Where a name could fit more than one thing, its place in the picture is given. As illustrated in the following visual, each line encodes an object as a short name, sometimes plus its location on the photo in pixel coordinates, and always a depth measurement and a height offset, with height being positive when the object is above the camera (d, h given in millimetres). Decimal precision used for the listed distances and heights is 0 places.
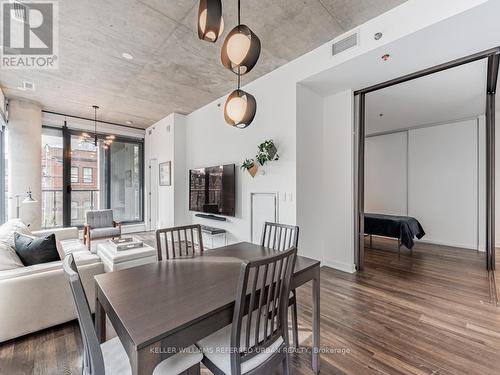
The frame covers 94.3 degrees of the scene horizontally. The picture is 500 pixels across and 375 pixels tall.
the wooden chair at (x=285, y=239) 1972 -533
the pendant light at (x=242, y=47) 1518 +928
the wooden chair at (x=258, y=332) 1160 -833
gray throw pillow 2234 -613
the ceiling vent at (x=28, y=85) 4121 +1853
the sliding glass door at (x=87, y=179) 5797 +229
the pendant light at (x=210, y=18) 1411 +1041
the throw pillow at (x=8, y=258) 2069 -655
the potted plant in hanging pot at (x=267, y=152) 3678 +560
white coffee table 2670 -847
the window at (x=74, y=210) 6066 -606
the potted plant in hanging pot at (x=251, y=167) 4031 +350
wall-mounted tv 4504 -62
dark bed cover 4469 -827
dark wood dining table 948 -595
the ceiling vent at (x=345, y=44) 2766 +1760
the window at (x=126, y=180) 6789 +212
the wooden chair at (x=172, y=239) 2002 -479
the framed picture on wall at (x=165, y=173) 5906 +360
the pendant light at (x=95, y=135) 5250 +1164
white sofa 1956 -981
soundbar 4774 -655
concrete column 4617 +611
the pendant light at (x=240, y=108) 1866 +640
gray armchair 4715 -868
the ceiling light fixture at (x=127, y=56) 3245 +1872
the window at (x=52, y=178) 5711 +228
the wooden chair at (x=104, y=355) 958 -886
